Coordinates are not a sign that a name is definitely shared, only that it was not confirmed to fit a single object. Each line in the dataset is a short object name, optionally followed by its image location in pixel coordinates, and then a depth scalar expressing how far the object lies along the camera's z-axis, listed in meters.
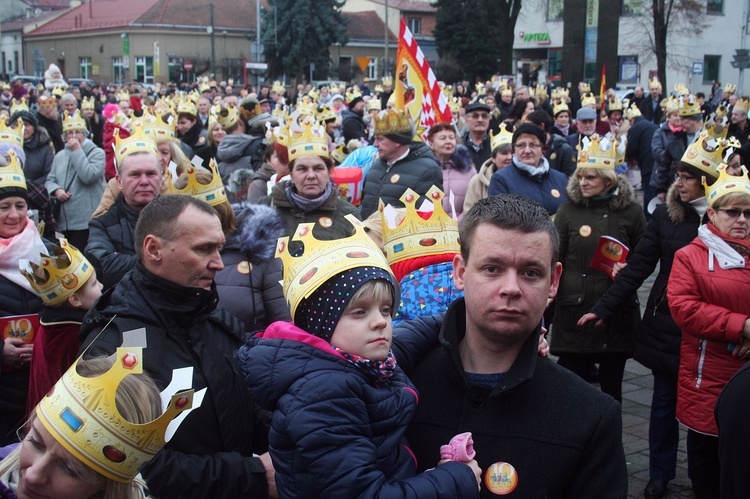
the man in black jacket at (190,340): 3.10
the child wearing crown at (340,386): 2.25
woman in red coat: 4.63
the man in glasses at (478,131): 9.63
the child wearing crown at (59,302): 4.03
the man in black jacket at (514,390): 2.33
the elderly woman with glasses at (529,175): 7.02
